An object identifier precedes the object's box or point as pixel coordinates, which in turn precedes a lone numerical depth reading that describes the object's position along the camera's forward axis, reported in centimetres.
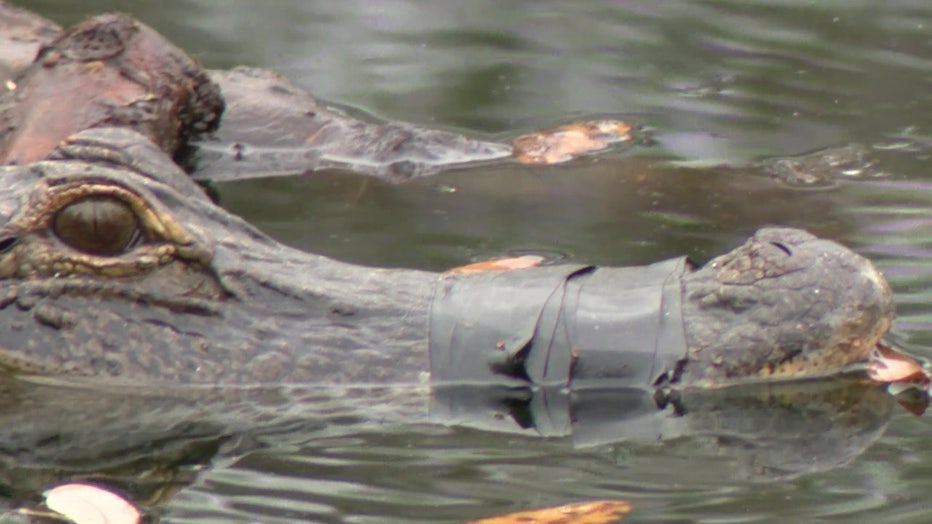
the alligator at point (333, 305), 974
